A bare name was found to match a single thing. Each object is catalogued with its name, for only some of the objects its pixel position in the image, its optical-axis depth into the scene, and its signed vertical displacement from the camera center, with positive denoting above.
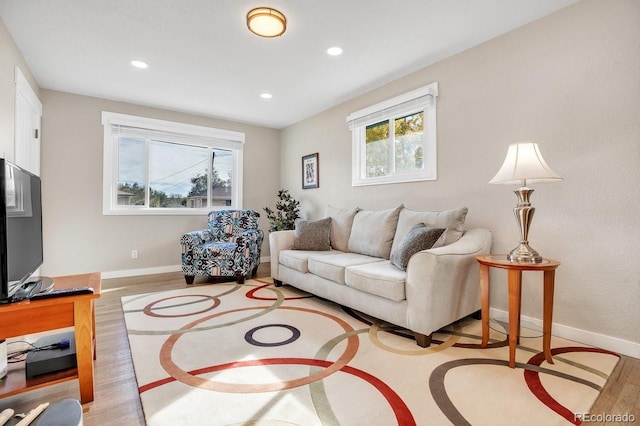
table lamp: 1.86 +0.20
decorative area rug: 1.41 -0.92
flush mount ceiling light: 2.26 +1.41
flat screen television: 1.33 -0.10
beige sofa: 2.10 -0.46
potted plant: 4.72 -0.04
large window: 4.19 +0.66
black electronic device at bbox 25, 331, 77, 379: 1.45 -0.72
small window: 3.14 +0.82
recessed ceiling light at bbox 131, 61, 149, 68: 3.07 +1.47
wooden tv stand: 1.38 -0.54
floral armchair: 3.79 -0.57
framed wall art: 4.69 +0.61
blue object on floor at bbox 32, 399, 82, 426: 1.10 -0.75
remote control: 1.44 -0.39
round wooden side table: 1.82 -0.49
